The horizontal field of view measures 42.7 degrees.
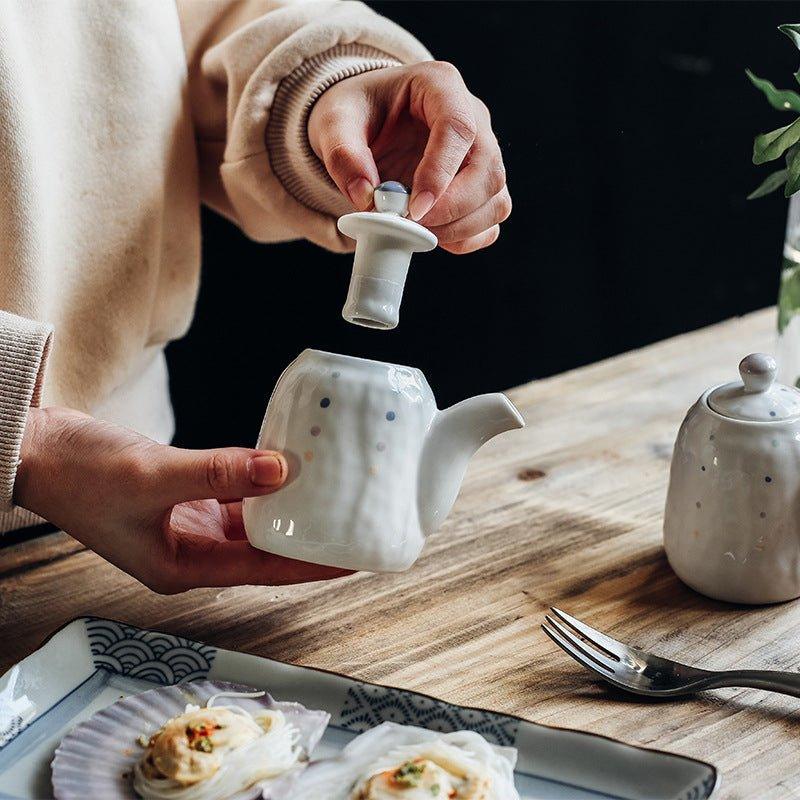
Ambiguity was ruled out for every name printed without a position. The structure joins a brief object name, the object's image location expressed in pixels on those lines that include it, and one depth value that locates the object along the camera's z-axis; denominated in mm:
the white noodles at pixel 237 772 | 562
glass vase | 924
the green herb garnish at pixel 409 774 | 551
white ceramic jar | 736
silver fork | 657
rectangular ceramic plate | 569
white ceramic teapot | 630
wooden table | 652
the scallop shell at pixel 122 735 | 568
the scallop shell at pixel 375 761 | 563
